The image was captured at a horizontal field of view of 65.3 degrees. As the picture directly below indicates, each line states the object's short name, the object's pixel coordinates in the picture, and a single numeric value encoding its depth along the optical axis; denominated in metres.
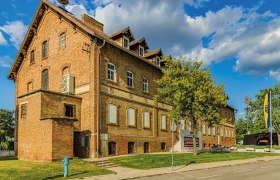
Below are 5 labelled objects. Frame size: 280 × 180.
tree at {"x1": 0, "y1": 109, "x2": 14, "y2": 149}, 42.33
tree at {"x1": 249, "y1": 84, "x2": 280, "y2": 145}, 43.05
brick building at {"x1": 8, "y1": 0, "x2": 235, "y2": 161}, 16.45
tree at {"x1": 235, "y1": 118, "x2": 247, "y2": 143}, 66.25
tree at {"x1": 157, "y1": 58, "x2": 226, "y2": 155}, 20.17
